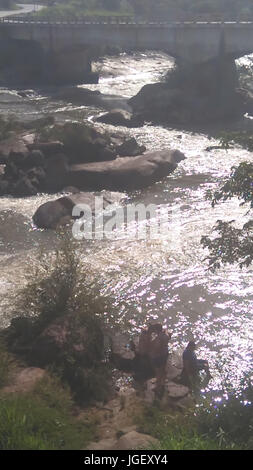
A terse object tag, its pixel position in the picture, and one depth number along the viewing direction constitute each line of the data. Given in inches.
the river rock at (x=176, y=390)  622.1
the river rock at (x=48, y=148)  1374.3
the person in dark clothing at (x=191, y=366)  644.3
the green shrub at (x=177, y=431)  430.3
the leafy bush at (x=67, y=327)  632.4
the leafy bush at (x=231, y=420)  476.0
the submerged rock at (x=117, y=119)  1909.4
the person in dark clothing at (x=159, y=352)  653.3
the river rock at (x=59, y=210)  1088.8
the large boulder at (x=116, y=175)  1321.4
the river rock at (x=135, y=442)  444.4
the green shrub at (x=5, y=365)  604.4
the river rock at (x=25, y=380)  587.2
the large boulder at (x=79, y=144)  1412.4
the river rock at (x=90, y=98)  2304.4
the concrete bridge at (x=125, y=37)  2341.3
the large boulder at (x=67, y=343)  654.5
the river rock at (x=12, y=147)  1357.8
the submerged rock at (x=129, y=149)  1481.3
